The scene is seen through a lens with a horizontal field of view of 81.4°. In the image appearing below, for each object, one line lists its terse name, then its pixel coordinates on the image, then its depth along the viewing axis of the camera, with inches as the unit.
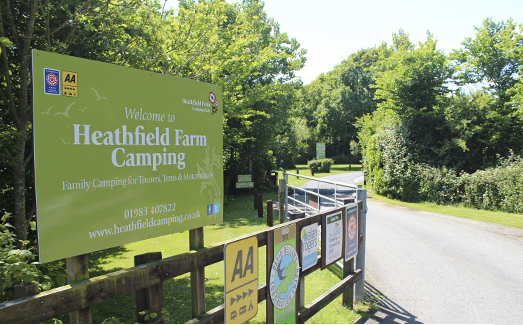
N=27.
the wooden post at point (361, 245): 207.9
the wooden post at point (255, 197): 597.2
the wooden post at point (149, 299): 94.0
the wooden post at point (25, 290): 71.1
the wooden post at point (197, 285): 107.5
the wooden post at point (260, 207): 529.1
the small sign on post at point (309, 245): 147.1
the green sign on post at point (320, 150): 1330.0
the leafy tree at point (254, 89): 579.7
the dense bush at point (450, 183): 538.9
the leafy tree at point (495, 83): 619.5
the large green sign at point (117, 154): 74.4
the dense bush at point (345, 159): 2044.8
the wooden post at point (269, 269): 124.6
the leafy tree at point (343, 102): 2037.4
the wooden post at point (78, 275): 79.7
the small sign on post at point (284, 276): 127.6
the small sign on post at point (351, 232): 187.6
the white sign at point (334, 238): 167.2
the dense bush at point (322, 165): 1482.5
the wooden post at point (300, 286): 144.1
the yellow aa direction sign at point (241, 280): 108.0
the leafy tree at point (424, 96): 695.7
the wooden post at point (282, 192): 411.5
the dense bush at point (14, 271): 92.6
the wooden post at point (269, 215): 433.4
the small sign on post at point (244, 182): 668.7
